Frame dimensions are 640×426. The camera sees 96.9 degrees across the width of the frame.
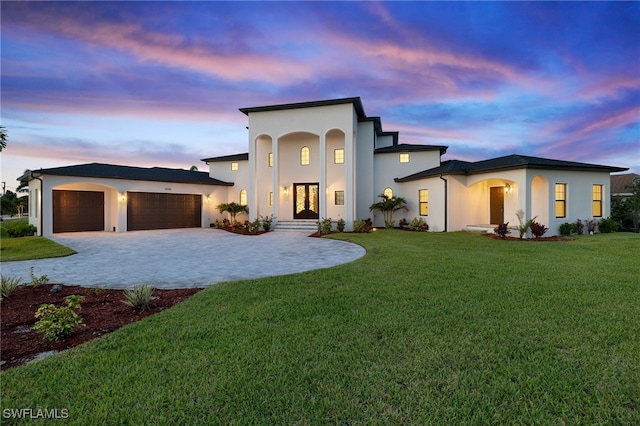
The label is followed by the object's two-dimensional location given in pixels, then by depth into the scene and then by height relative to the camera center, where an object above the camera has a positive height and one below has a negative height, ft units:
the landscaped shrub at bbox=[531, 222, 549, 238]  40.70 -2.84
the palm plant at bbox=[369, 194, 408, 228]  59.93 +0.98
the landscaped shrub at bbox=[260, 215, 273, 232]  57.93 -2.80
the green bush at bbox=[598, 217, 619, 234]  46.32 -2.60
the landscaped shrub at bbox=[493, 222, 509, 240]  41.06 -3.01
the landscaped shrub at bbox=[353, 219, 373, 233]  53.36 -3.08
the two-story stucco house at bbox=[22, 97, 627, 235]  45.42 +5.55
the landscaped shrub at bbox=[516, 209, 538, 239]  40.63 -1.95
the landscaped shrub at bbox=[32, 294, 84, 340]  10.44 -4.21
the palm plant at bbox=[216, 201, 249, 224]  64.28 +0.66
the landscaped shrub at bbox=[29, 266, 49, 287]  17.46 -4.38
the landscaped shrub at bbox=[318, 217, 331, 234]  52.09 -3.00
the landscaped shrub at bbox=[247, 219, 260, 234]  55.26 -3.15
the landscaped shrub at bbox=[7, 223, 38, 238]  49.70 -3.44
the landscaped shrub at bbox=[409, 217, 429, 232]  55.16 -2.87
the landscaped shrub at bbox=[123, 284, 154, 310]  13.88 -4.29
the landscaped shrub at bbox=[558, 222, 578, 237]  43.86 -2.86
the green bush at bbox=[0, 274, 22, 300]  15.35 -4.19
